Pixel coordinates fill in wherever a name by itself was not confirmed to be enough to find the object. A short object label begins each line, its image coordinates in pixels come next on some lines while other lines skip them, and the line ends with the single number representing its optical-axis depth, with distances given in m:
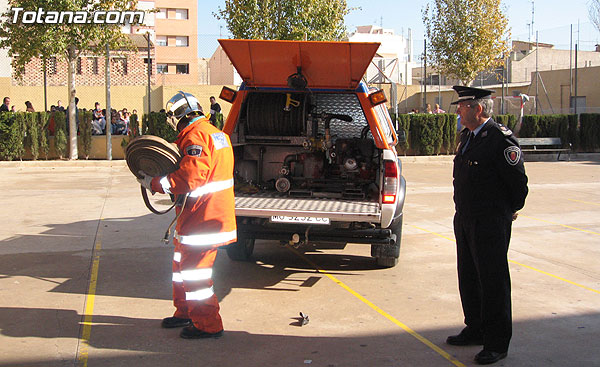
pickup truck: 6.32
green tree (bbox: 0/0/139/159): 18.77
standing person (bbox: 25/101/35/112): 20.95
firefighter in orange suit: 4.82
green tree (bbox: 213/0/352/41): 22.33
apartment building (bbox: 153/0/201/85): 56.97
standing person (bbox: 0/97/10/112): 19.91
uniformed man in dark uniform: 4.42
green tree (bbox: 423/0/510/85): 28.28
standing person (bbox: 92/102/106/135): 20.88
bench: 22.41
